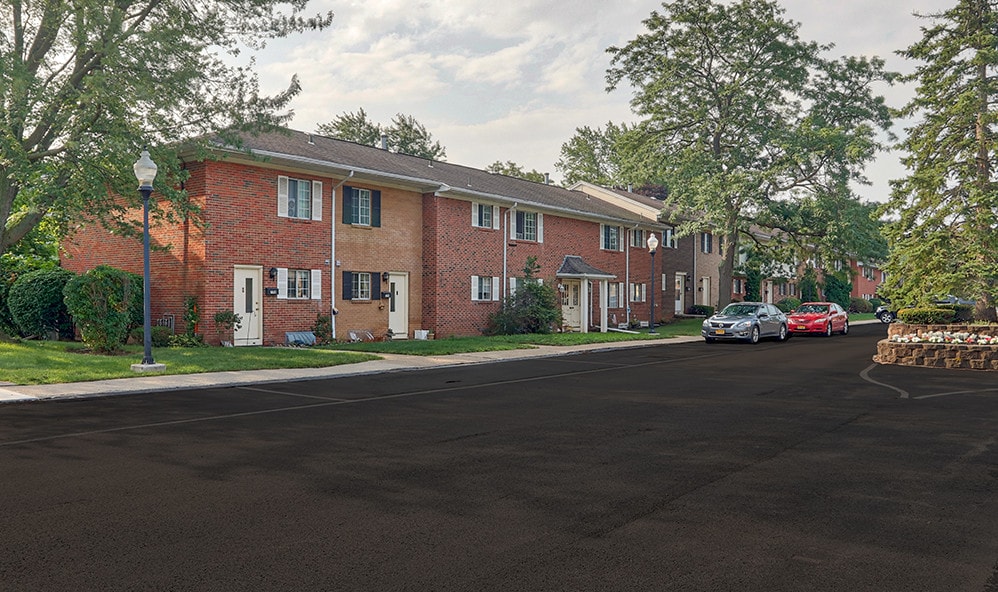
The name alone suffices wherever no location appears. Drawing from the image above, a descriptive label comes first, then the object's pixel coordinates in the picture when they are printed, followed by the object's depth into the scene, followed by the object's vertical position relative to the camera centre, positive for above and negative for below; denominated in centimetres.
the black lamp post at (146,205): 1482 +221
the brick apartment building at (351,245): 2153 +226
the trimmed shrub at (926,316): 1912 -25
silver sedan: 2597 -57
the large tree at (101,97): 1702 +535
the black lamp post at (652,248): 3064 +257
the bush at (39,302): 2212 +27
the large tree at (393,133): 6181 +1537
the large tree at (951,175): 1850 +350
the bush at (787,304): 4924 +23
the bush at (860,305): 6506 +19
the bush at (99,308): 1778 +6
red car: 3161 -52
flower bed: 1655 -96
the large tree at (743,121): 3509 +968
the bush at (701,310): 4388 -13
